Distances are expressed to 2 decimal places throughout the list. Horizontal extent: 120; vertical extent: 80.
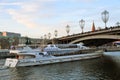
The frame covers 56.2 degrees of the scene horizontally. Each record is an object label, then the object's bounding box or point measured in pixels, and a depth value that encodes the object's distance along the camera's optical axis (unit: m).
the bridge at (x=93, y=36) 36.94
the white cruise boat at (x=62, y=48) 32.81
